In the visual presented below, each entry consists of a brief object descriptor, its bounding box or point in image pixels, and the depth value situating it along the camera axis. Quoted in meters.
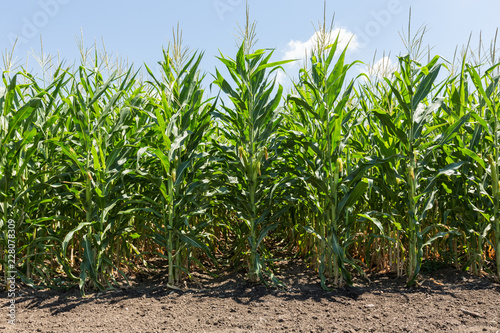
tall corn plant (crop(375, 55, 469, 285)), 2.99
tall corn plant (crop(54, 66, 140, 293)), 2.97
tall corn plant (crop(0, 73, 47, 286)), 2.94
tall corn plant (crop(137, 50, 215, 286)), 3.06
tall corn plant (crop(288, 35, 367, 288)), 3.03
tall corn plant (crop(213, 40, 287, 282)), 3.16
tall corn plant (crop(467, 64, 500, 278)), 3.19
